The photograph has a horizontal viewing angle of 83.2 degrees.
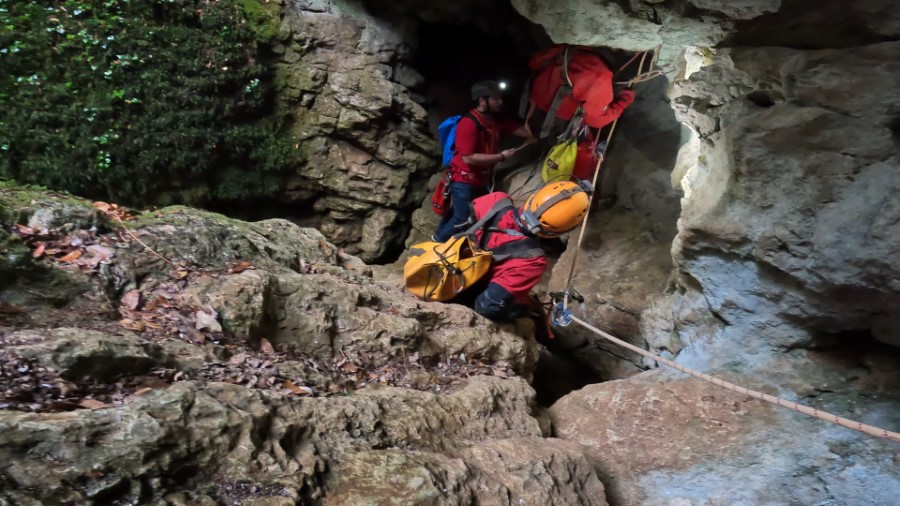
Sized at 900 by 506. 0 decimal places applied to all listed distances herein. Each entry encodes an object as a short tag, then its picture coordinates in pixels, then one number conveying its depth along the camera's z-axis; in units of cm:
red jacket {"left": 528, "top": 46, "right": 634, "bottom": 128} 645
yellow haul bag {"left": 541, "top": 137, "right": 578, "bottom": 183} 659
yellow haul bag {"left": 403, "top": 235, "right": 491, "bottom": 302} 519
